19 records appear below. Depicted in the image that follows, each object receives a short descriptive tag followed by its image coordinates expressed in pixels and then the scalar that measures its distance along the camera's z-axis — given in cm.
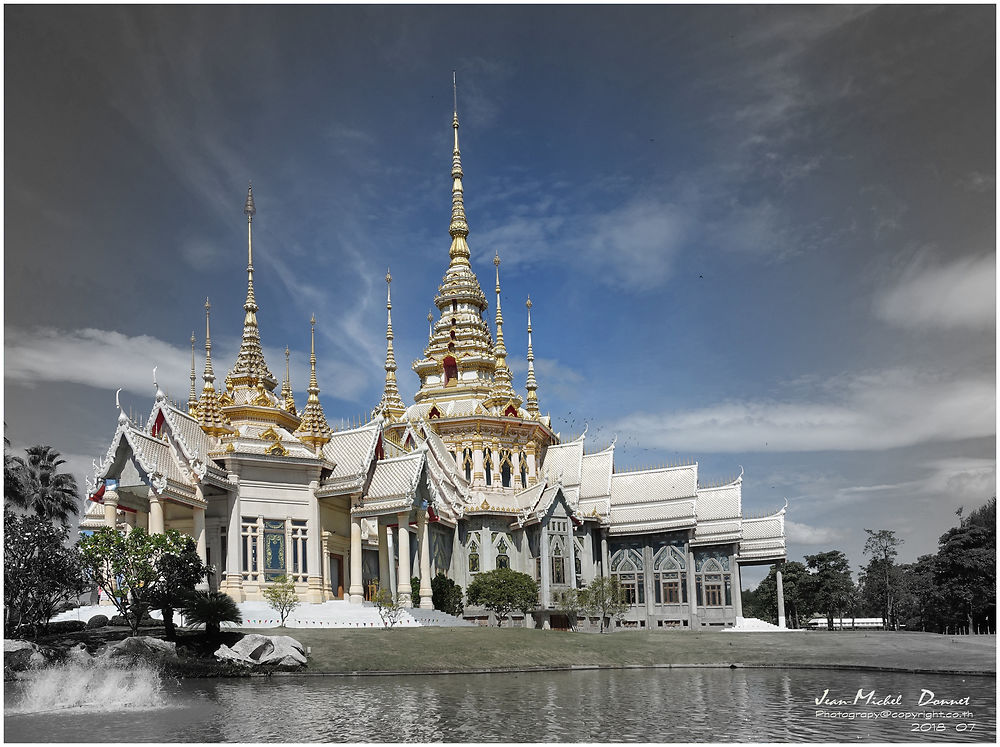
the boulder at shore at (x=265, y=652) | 2870
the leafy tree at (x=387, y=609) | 3775
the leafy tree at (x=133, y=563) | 2977
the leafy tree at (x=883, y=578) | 7550
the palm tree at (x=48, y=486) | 3993
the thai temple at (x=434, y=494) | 3966
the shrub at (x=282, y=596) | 3478
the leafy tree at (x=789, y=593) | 7556
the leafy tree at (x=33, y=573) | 2712
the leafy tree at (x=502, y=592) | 4969
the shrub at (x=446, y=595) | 4802
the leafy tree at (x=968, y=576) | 5338
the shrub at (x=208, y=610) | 3131
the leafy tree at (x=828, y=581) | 7471
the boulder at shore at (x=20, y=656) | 2498
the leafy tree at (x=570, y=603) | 5069
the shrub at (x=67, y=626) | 3134
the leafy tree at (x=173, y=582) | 3012
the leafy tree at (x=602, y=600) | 4914
